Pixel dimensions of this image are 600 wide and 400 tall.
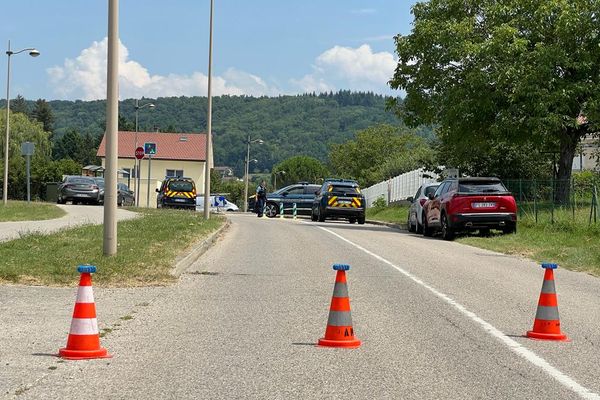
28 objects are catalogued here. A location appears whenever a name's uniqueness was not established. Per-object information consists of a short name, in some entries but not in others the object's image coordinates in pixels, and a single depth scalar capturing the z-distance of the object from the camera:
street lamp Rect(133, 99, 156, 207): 46.08
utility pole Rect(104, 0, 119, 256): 13.71
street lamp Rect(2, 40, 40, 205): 38.62
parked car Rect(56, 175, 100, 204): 41.97
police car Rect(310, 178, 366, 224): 36.84
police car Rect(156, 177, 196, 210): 43.72
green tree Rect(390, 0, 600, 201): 28.41
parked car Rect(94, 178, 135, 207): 43.50
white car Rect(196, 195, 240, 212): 64.14
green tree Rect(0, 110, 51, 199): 76.62
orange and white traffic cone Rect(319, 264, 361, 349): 8.02
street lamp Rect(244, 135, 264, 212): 74.46
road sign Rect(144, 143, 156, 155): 41.56
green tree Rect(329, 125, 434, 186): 109.69
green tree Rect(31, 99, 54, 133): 158.75
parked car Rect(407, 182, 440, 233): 29.77
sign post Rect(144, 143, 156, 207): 41.53
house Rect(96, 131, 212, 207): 93.44
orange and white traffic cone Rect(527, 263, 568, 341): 8.72
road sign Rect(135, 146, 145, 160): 42.55
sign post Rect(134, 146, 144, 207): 42.53
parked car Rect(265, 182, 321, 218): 45.75
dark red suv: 24.77
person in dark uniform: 42.34
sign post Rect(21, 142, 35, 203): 35.03
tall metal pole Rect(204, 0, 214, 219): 30.10
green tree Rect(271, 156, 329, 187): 172.50
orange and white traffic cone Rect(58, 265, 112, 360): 7.23
